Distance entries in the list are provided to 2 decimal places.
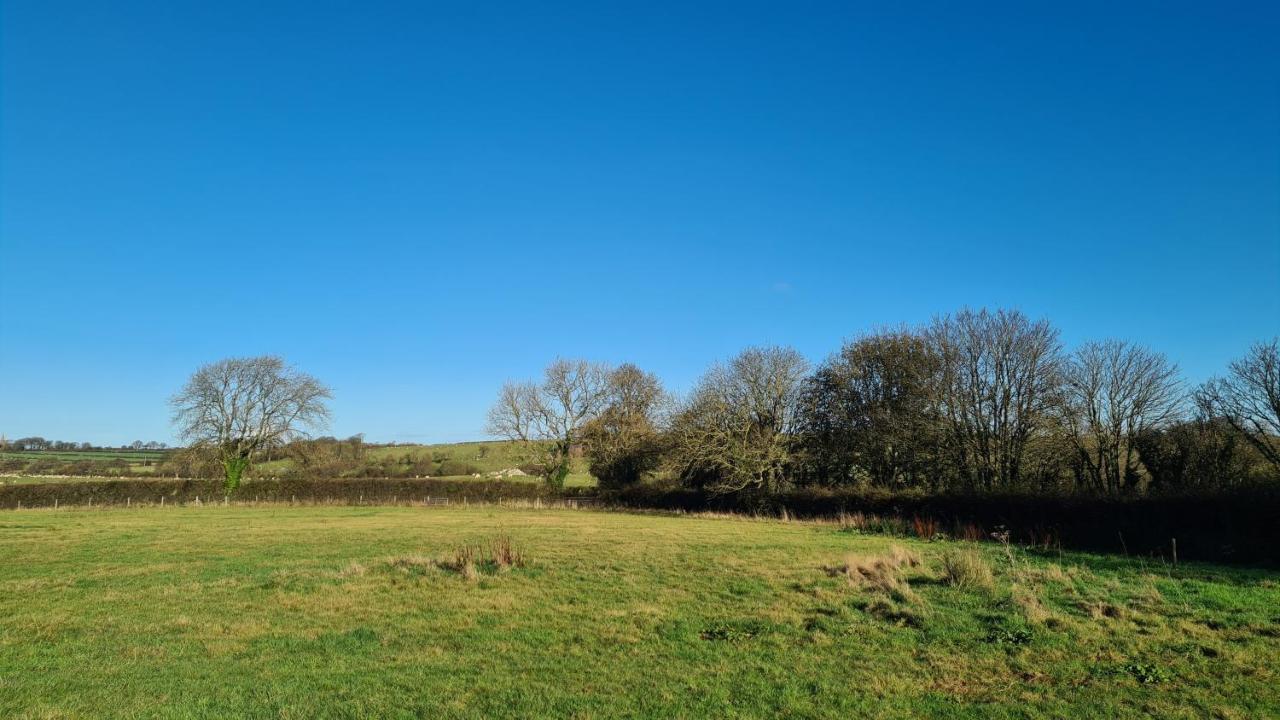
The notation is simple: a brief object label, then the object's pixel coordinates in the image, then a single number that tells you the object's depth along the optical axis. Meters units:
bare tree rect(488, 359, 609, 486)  60.97
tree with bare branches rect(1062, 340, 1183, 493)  36.88
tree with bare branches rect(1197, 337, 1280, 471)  29.00
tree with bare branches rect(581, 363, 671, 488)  57.81
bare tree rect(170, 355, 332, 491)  56.94
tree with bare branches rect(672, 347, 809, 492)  44.78
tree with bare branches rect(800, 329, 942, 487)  41.22
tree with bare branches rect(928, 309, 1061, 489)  38.59
